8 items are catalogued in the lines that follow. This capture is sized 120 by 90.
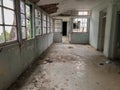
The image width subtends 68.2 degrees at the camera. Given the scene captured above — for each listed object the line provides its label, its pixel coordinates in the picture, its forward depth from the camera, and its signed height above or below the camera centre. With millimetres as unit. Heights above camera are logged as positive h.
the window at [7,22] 1755 +323
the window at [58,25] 8201 +1080
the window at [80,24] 7295 +1049
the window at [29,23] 2963 +493
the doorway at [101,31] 5020 +328
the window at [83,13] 7183 +1919
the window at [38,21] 3695 +700
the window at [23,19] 2458 +498
